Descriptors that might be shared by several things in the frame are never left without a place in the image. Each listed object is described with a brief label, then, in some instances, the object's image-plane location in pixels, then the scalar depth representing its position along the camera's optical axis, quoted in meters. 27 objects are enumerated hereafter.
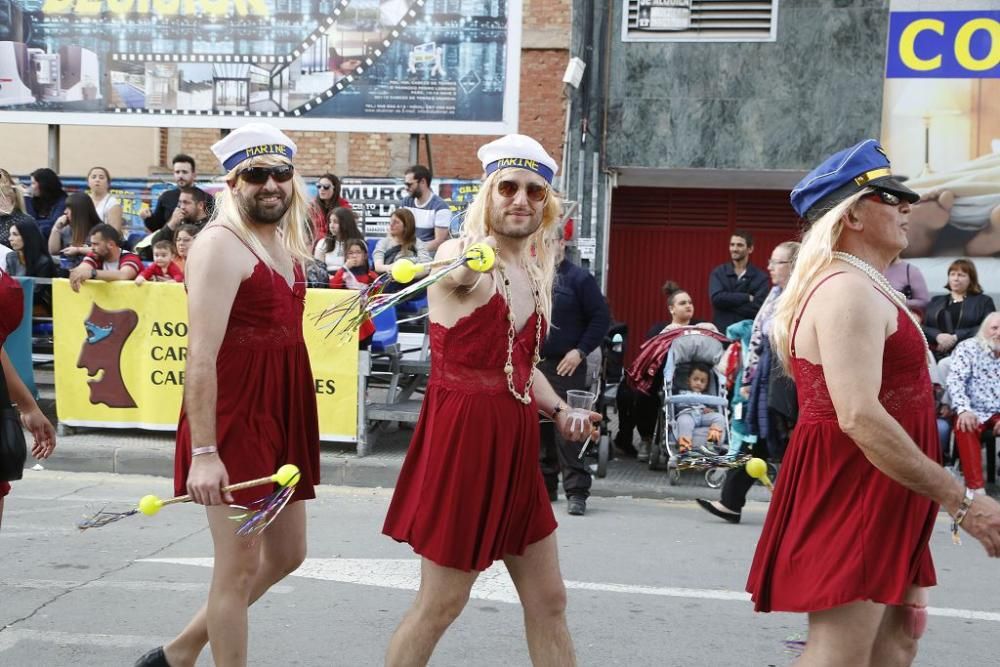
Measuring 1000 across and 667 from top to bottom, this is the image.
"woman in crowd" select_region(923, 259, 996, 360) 10.36
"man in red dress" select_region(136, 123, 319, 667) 3.85
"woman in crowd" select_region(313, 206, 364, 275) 11.04
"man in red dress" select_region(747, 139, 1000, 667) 3.27
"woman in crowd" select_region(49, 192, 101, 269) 11.61
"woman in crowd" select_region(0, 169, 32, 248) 11.00
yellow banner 9.81
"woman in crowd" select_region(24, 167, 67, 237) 12.43
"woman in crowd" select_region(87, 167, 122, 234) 12.45
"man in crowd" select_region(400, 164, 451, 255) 11.91
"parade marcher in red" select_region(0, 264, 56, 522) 4.32
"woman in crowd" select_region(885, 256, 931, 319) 9.87
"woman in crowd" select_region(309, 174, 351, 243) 12.06
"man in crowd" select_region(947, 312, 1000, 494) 9.37
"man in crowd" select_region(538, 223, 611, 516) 8.45
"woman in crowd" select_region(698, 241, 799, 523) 8.01
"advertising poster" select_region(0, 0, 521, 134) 13.01
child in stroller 9.71
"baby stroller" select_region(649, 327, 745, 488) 9.84
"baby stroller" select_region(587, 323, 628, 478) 10.03
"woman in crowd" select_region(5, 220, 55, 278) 11.10
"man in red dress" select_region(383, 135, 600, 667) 3.82
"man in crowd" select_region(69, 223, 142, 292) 10.08
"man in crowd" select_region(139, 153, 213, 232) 12.29
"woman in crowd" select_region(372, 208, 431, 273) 10.79
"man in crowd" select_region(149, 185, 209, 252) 11.30
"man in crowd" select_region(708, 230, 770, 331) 11.02
